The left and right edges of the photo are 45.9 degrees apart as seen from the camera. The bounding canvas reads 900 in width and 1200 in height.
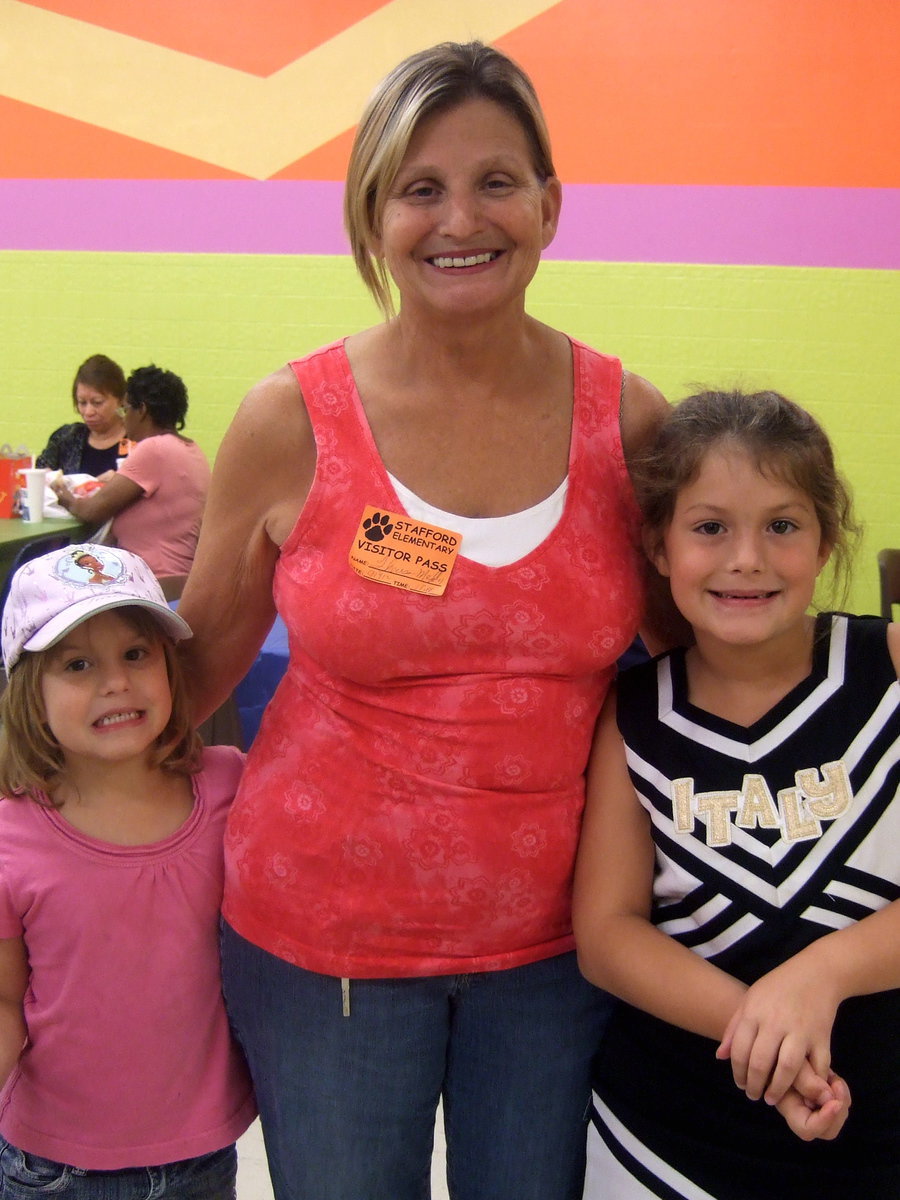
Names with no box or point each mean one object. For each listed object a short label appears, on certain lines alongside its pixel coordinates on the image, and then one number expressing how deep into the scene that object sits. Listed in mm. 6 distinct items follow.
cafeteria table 4113
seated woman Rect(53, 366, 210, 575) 4512
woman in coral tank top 1140
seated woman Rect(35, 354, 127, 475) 5345
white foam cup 4570
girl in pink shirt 1255
